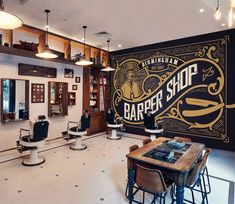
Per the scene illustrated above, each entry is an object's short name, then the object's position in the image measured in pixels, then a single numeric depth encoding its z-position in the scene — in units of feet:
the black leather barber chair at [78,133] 15.78
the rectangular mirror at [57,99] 17.30
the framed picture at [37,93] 15.93
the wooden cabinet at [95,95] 20.53
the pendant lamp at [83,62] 14.94
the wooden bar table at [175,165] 6.54
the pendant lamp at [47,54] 11.64
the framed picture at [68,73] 18.74
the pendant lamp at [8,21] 4.87
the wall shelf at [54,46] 13.28
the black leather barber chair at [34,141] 12.19
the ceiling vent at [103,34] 15.49
